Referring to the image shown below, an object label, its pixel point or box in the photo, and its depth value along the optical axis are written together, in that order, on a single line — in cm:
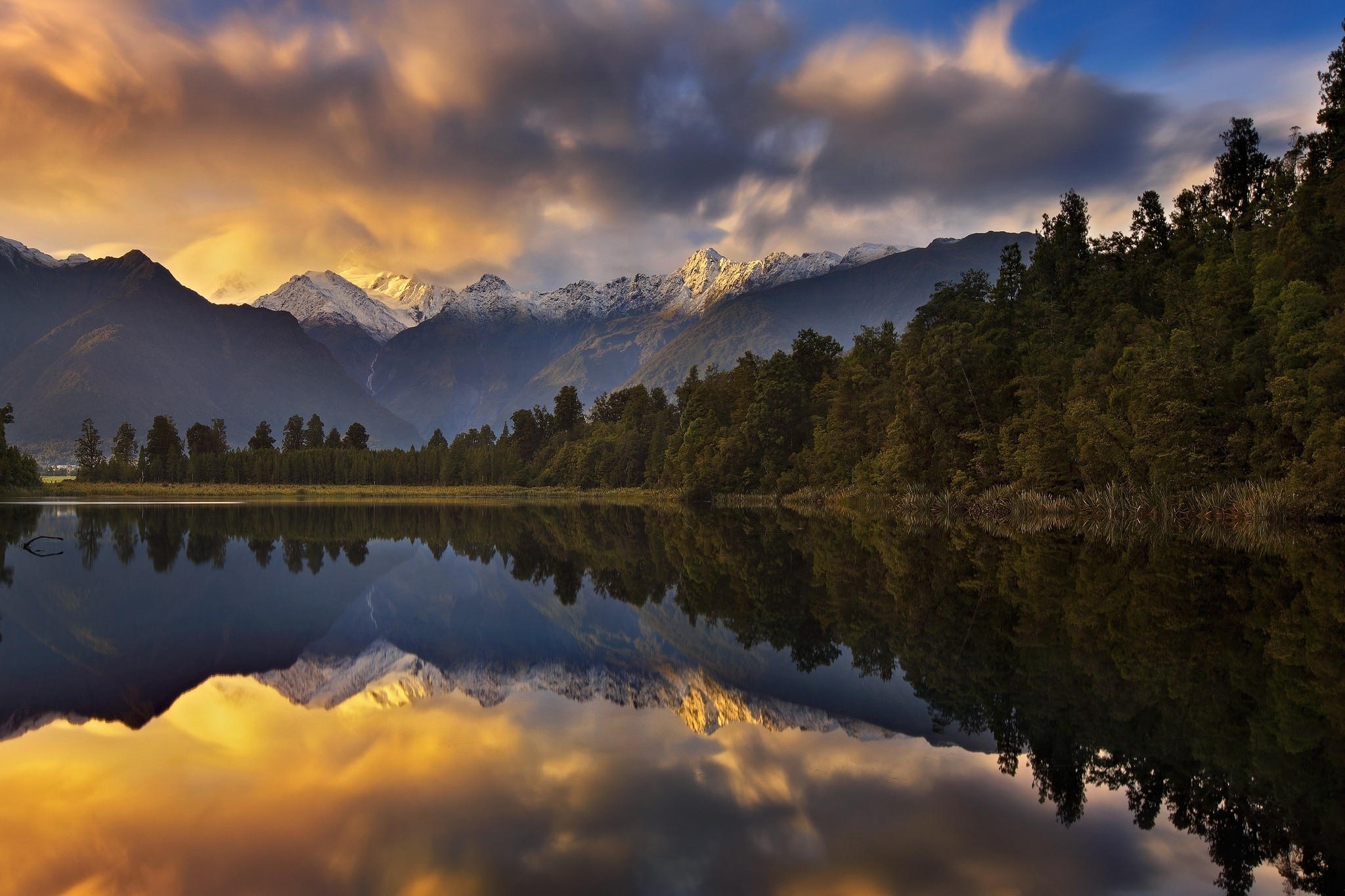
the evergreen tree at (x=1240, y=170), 8325
